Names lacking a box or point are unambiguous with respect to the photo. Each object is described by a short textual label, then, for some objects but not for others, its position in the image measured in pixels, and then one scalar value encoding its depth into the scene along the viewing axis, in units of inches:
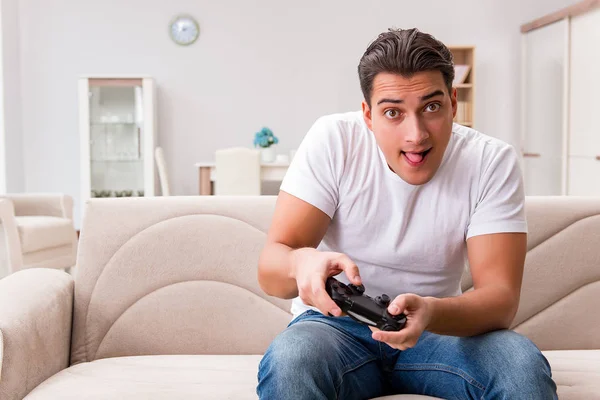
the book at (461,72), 256.1
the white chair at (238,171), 209.6
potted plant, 244.5
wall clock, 262.7
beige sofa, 73.2
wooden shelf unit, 259.1
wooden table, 217.6
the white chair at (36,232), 165.0
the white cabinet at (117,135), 252.1
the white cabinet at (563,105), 216.7
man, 51.6
